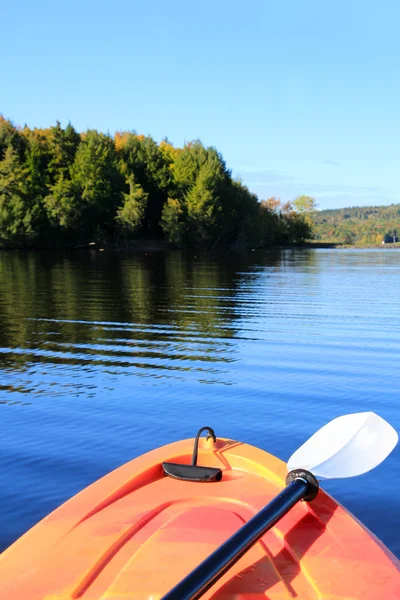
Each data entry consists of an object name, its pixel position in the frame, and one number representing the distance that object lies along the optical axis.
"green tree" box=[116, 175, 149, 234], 74.19
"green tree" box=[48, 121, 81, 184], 75.88
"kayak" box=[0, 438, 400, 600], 2.50
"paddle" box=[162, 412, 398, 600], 2.34
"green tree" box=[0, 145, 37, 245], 68.12
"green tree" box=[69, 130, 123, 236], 73.56
